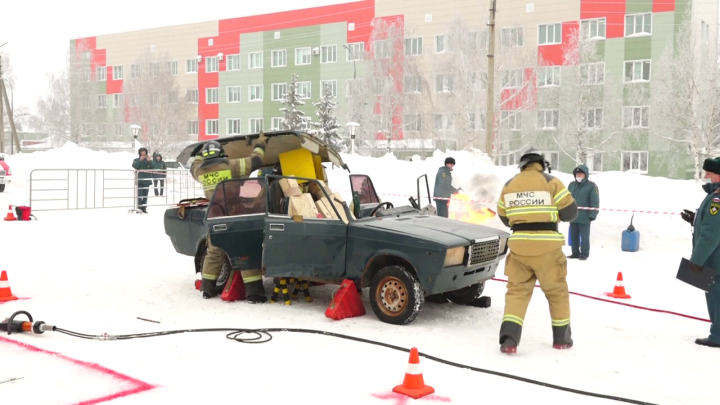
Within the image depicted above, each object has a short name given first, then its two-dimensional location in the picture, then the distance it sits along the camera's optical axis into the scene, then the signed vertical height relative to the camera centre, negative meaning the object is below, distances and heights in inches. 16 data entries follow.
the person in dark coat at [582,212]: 511.5 -17.4
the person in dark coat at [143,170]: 848.9 +15.5
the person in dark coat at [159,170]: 910.1 +17.1
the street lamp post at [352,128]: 1190.5 +105.1
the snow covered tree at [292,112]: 1929.1 +213.3
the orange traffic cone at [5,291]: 321.7 -54.0
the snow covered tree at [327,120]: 1867.1 +184.7
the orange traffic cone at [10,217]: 685.3 -38.4
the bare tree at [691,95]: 1368.1 +202.1
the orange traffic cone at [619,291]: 357.1 -54.4
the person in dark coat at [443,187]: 665.0 +0.1
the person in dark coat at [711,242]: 254.2 -19.3
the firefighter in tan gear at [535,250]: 247.6 -23.1
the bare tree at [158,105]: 2068.2 +244.4
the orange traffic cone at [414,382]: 196.7 -58.2
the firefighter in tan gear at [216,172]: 333.1 +5.6
